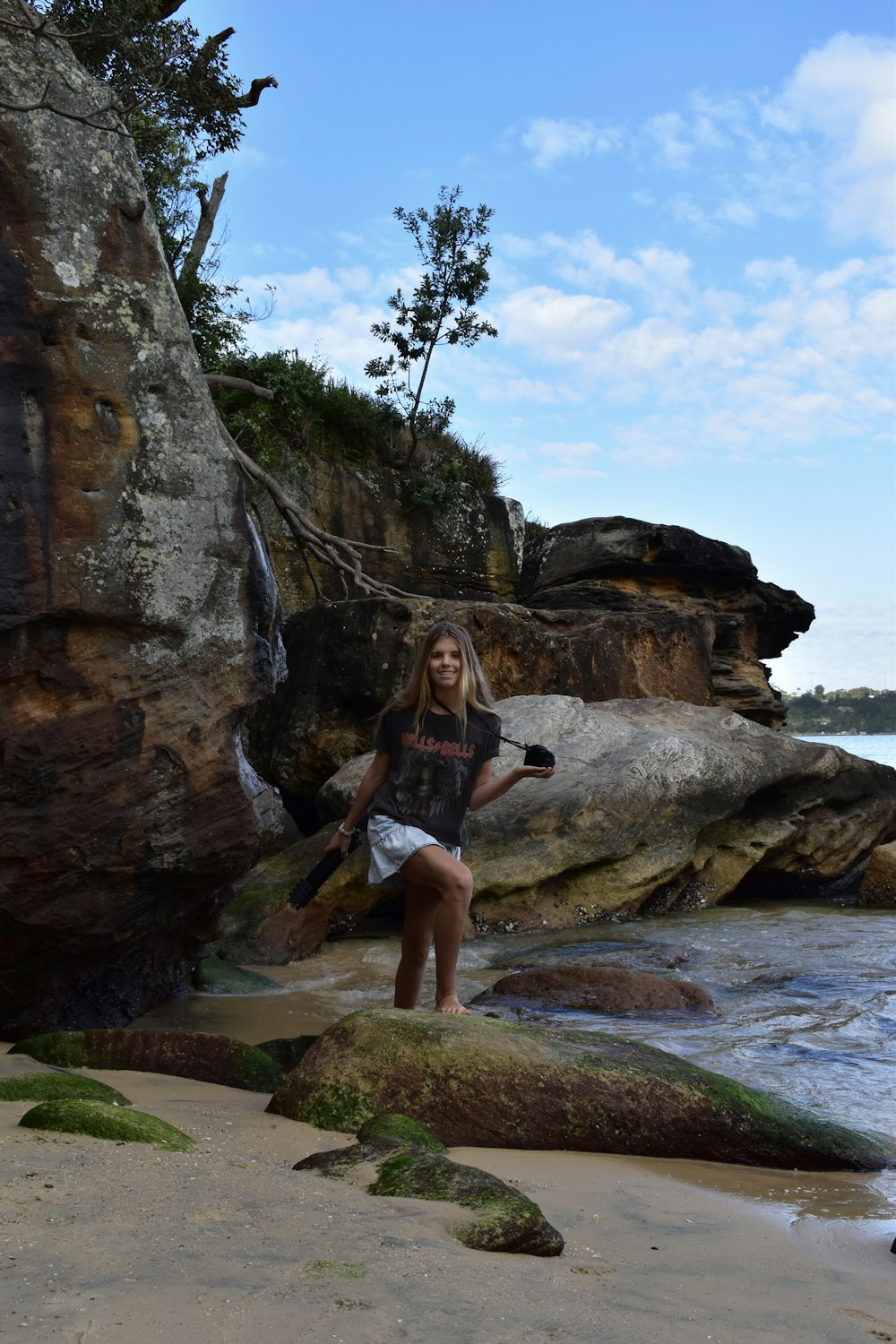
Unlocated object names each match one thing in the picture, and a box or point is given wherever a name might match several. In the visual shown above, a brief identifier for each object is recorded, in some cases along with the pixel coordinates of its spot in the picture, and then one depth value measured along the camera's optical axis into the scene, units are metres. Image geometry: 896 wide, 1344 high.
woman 4.80
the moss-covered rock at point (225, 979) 6.43
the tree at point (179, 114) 10.34
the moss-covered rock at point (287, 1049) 4.62
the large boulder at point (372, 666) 10.02
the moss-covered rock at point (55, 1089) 3.45
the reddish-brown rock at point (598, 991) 6.09
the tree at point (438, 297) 14.95
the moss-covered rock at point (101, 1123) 2.99
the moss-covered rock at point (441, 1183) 2.50
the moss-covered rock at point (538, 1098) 3.58
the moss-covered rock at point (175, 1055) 4.11
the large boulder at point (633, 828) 8.29
